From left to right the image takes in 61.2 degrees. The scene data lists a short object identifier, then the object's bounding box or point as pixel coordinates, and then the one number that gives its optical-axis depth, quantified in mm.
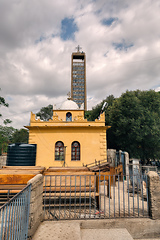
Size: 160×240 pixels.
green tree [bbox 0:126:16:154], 14183
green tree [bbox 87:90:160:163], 17984
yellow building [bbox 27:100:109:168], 12430
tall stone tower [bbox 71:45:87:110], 68919
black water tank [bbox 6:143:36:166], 11258
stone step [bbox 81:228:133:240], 3383
